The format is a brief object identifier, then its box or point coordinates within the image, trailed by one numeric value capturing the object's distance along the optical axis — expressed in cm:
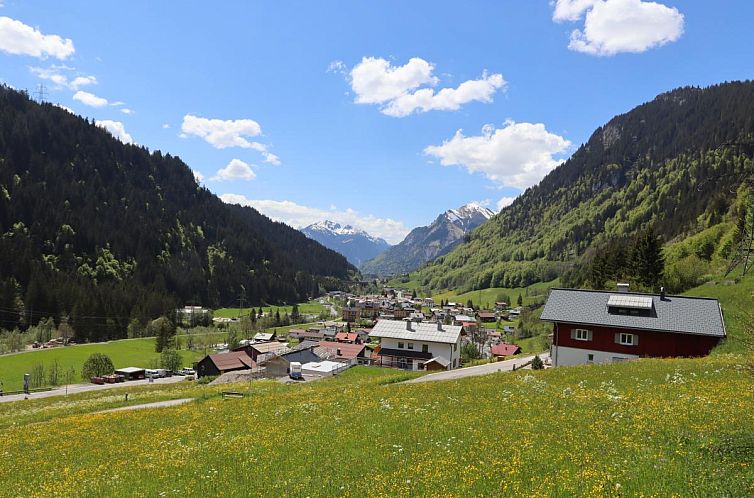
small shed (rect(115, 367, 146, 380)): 11012
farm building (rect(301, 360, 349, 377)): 6900
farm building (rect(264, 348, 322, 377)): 8512
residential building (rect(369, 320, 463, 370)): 7888
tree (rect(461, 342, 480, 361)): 11706
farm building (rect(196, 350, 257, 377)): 10338
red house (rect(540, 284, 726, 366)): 4788
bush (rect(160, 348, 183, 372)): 12094
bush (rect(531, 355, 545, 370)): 4841
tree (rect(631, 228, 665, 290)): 8288
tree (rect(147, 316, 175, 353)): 14562
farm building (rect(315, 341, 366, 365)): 11119
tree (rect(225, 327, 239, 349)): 15400
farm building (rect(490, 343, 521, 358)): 13412
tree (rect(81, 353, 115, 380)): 10488
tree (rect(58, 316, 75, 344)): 14925
